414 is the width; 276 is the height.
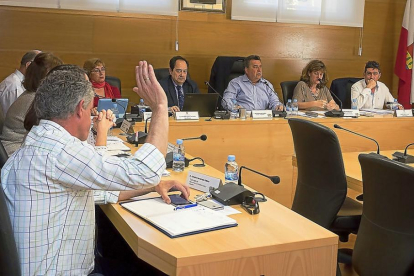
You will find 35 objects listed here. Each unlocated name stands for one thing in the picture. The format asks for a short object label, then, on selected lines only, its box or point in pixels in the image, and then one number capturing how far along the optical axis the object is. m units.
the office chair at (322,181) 2.59
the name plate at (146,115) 3.96
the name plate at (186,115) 4.05
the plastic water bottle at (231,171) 2.36
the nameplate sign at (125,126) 3.35
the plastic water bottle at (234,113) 4.34
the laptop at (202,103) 4.30
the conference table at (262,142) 3.99
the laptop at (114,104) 3.98
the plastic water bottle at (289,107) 4.86
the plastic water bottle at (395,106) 5.21
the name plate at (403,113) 4.66
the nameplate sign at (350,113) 4.56
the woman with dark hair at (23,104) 3.27
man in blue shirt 5.39
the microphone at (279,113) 4.45
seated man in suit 5.21
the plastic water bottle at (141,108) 4.14
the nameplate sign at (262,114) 4.32
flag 6.78
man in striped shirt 1.58
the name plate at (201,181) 2.16
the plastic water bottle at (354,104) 5.25
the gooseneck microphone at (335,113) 4.52
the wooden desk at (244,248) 1.53
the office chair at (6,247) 1.50
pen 1.91
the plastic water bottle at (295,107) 4.82
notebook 1.69
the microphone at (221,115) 4.22
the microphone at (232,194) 2.02
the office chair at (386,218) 1.92
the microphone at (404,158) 2.99
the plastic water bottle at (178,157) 2.60
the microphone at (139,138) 3.26
